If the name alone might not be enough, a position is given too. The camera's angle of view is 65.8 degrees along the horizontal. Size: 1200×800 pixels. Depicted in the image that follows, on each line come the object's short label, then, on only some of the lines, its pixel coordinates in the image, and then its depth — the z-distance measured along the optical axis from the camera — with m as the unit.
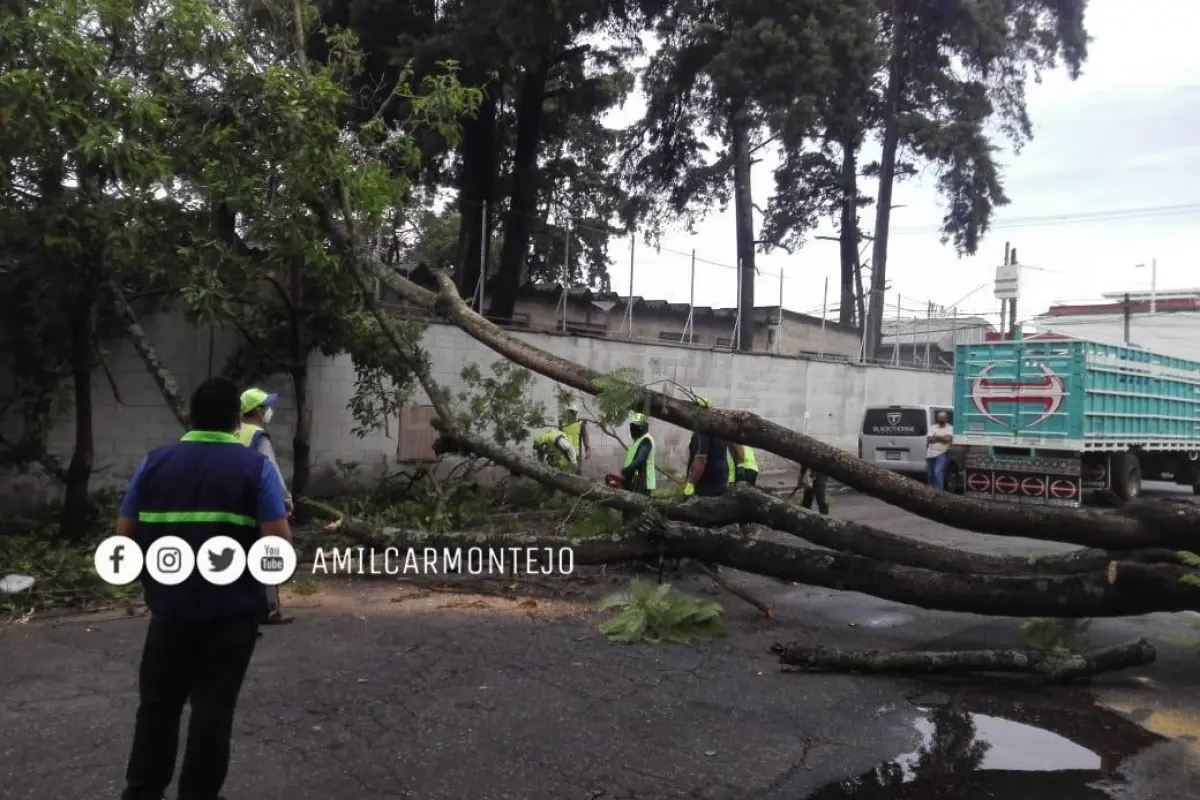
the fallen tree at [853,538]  5.64
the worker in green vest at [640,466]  8.03
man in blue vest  3.15
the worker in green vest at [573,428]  10.56
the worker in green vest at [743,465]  8.88
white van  16.56
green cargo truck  13.16
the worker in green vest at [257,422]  5.93
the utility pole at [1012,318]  27.17
